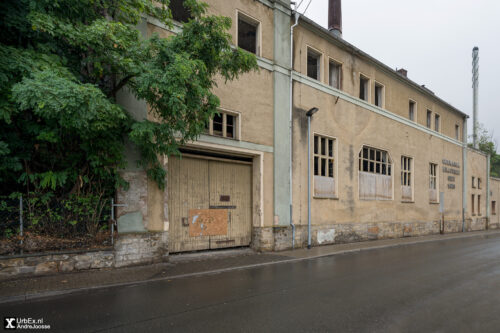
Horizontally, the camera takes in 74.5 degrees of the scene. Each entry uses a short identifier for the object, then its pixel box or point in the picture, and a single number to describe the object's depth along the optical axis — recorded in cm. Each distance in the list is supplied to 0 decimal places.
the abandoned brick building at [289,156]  997
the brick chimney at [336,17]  1947
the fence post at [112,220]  800
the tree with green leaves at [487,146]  4391
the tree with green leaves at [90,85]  621
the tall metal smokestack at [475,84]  3028
